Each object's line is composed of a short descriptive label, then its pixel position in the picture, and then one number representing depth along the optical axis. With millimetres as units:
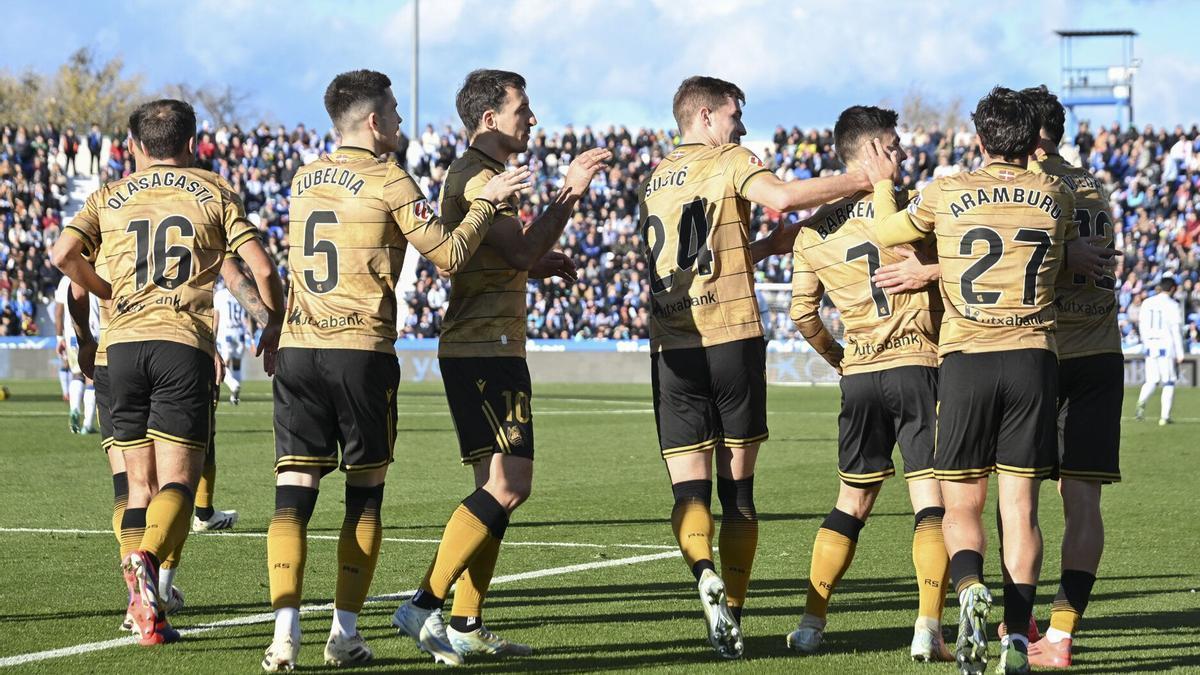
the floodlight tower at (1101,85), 59875
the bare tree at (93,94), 76562
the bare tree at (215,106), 86188
